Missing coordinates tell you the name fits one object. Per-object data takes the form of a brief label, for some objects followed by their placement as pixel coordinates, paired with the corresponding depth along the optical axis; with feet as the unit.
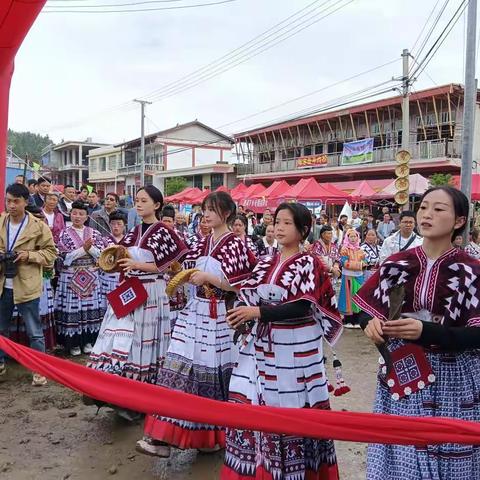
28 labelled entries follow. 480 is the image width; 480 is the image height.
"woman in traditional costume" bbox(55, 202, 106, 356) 18.71
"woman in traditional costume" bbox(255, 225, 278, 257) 22.98
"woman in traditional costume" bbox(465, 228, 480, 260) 25.84
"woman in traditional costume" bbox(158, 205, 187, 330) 14.13
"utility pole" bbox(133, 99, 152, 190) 104.12
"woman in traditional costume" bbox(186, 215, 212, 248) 11.68
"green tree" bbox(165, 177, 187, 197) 116.16
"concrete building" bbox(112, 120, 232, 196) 137.69
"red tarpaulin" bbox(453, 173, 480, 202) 55.72
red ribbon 6.17
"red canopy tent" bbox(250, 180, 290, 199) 61.36
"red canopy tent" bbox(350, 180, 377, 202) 58.94
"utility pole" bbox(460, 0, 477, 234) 28.35
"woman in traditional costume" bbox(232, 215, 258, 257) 20.77
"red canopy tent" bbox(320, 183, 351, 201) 54.80
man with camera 15.19
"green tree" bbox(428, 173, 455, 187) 61.67
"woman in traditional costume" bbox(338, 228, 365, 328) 26.30
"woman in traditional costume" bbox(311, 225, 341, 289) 25.27
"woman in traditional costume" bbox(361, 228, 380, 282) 26.63
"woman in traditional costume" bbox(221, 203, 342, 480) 8.70
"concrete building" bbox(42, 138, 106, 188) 180.55
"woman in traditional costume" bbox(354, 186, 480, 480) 6.72
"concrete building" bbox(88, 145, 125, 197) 157.92
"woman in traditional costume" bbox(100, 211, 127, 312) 19.69
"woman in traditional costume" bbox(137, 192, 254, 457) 10.92
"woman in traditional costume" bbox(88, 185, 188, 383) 12.54
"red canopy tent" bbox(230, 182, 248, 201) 75.03
